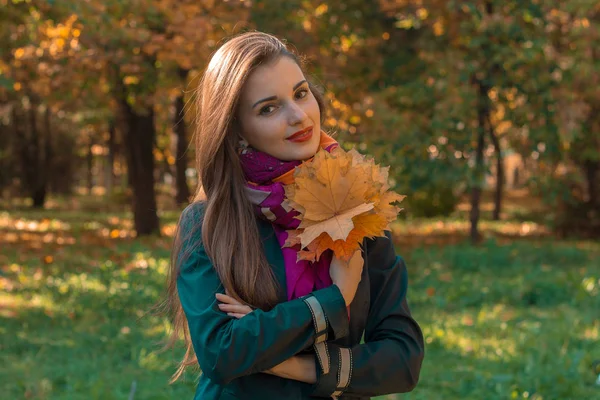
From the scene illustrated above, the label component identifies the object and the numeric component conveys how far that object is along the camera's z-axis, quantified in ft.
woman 6.83
